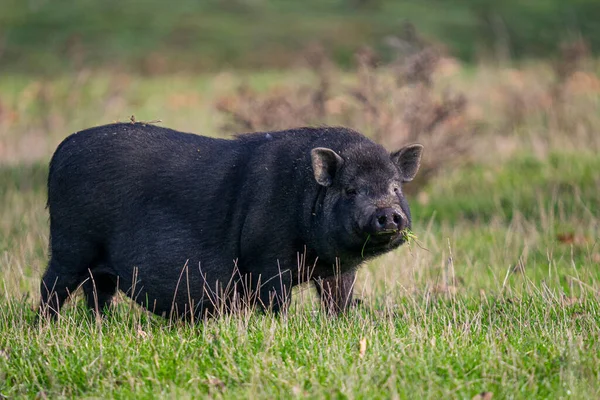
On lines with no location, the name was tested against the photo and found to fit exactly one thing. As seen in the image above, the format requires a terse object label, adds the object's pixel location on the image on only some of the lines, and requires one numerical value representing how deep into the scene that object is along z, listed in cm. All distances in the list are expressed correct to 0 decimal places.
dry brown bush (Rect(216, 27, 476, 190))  2689
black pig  1359
